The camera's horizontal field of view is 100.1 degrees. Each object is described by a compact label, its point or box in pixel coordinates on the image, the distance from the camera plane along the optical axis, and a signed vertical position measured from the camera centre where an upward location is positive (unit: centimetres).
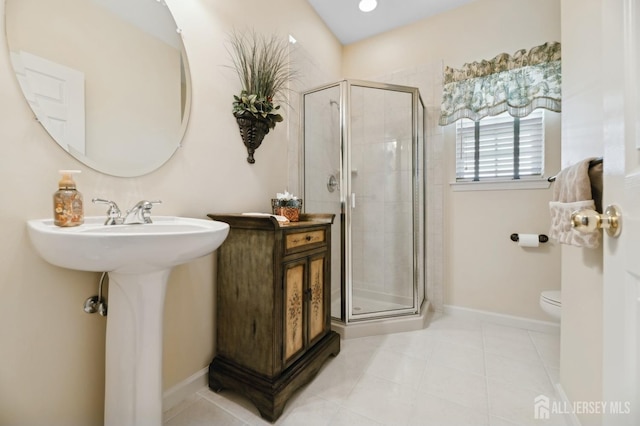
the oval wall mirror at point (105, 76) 91 +54
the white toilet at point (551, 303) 158 -55
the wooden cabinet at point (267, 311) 125 -50
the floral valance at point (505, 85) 195 +100
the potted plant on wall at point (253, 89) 158 +76
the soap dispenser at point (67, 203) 88 +3
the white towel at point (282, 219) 148 -4
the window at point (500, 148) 210 +54
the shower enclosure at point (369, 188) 208 +21
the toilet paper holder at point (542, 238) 205 -19
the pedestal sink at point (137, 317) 83 -38
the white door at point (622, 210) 46 +0
